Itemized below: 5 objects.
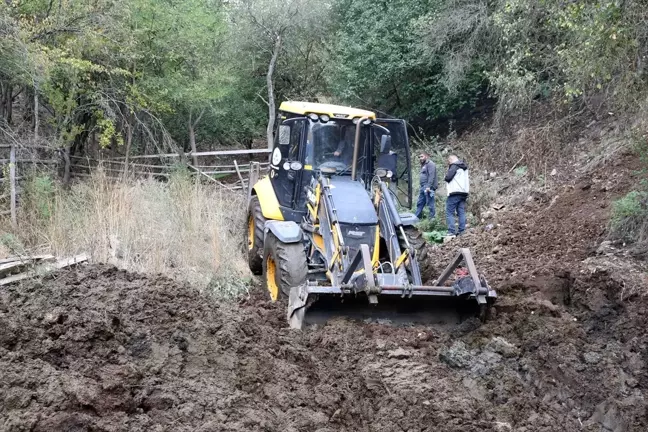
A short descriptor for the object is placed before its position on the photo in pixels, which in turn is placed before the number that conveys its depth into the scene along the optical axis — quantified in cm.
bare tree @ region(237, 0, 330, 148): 2305
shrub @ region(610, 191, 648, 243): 848
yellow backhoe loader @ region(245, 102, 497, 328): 642
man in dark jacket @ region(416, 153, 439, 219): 1330
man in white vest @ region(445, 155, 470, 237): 1225
